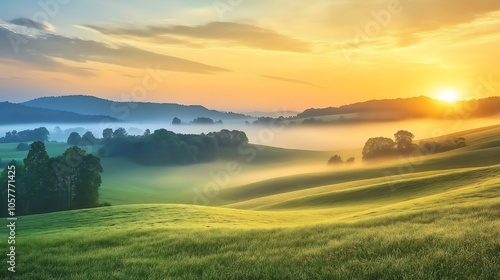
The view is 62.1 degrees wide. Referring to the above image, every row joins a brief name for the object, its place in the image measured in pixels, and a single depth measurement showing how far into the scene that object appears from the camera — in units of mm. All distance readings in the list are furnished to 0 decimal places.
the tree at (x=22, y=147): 176000
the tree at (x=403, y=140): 145750
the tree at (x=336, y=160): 172775
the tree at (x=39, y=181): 76125
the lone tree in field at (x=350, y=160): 161750
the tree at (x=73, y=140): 196875
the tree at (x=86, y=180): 82312
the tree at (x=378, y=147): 147375
